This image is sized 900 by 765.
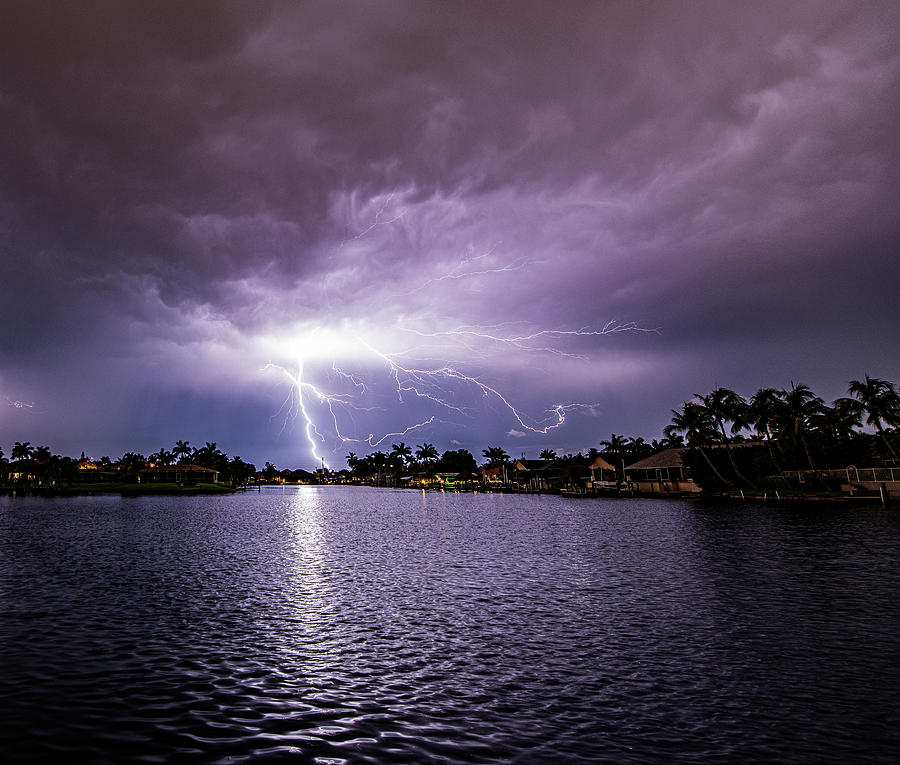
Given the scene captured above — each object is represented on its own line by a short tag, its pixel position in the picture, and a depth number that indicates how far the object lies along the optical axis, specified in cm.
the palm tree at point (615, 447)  15662
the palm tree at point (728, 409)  8575
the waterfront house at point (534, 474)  16225
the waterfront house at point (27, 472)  16300
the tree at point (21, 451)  17600
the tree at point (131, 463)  18875
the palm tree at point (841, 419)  7719
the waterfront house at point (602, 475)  12025
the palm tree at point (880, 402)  7238
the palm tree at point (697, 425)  8844
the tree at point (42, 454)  16788
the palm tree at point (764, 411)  8494
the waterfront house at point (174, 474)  16150
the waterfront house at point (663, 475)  9601
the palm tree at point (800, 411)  7588
